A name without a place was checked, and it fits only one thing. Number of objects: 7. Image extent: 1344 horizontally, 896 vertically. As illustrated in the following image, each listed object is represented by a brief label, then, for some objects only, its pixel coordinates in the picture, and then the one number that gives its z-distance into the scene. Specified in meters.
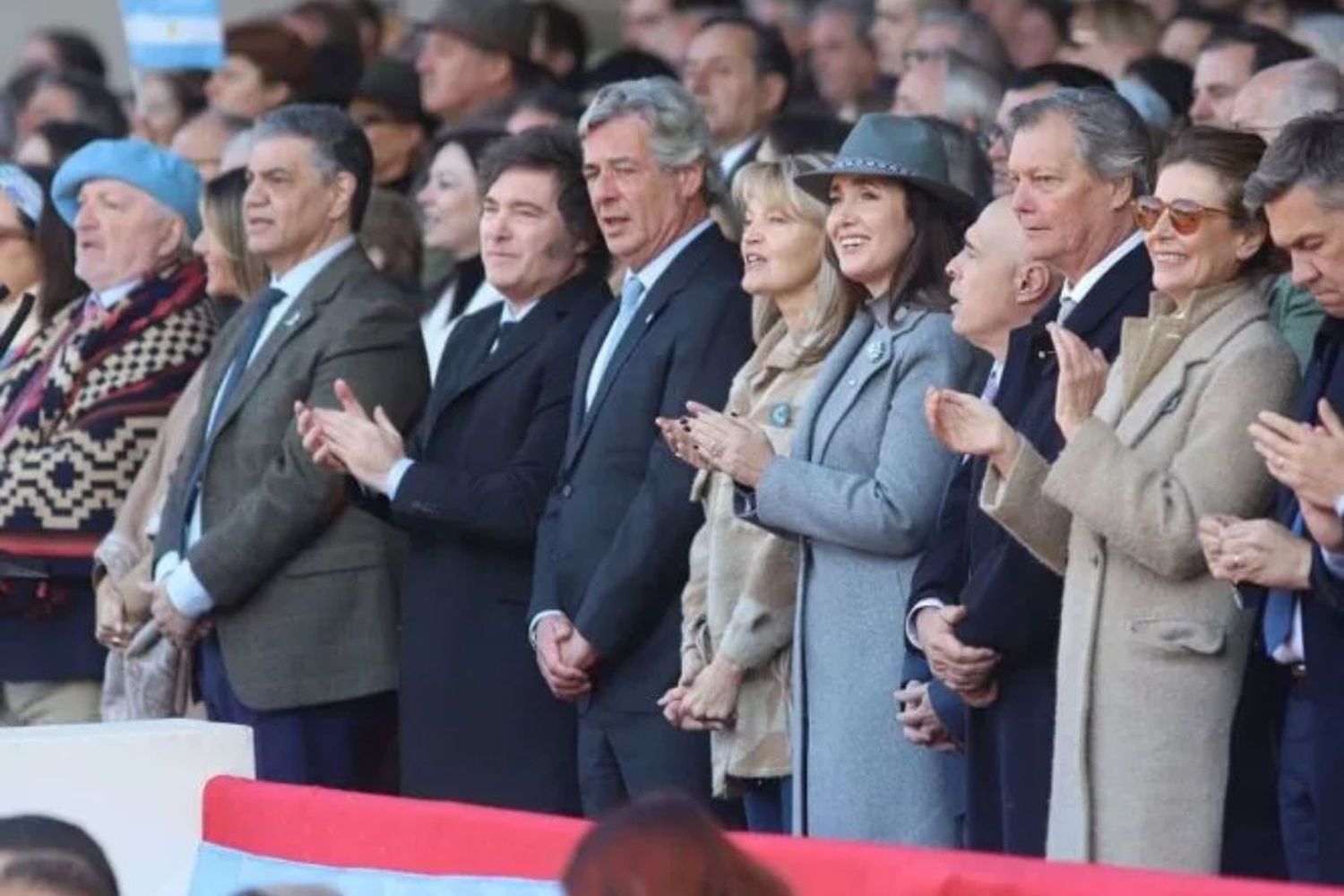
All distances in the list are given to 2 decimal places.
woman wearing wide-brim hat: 14.17
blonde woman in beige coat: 14.72
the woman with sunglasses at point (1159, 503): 12.52
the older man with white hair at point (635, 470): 15.36
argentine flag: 22.91
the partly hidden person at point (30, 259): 19.94
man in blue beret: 18.42
